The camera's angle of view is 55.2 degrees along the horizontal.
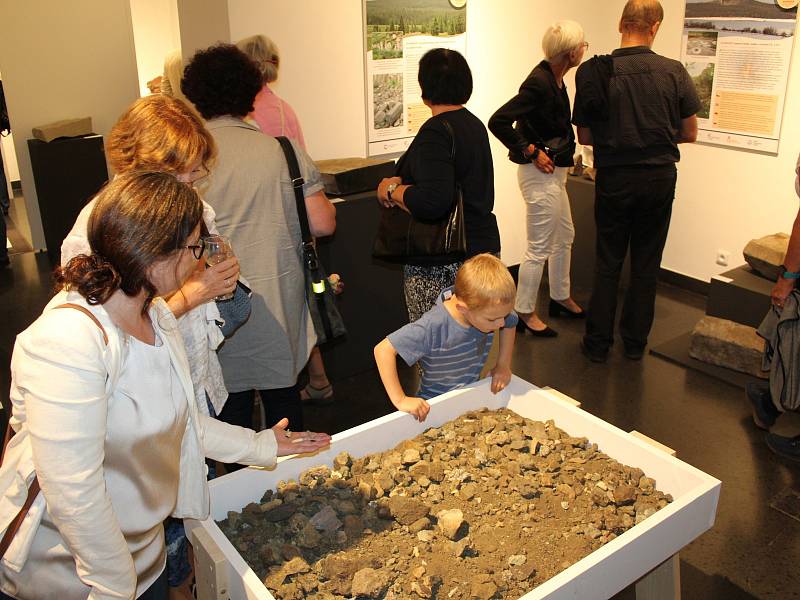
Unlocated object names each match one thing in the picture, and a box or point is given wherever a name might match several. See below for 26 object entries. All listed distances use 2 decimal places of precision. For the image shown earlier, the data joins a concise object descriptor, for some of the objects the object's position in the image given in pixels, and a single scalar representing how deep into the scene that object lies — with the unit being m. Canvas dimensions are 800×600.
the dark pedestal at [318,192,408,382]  3.92
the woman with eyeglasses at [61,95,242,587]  1.91
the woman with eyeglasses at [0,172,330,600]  1.27
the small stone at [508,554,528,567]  1.91
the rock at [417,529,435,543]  1.99
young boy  2.43
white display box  1.75
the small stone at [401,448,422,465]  2.28
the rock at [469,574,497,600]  1.79
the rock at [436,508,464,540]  1.99
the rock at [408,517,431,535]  2.03
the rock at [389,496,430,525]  2.06
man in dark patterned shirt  3.93
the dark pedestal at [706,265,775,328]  4.30
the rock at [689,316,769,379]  4.15
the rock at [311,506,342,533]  2.01
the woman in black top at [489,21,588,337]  4.19
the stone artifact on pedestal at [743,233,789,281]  4.38
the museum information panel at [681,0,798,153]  4.61
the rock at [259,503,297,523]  2.05
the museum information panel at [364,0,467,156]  4.45
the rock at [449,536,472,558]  1.94
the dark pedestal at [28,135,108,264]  6.13
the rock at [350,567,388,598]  1.79
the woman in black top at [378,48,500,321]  2.84
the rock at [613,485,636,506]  2.14
